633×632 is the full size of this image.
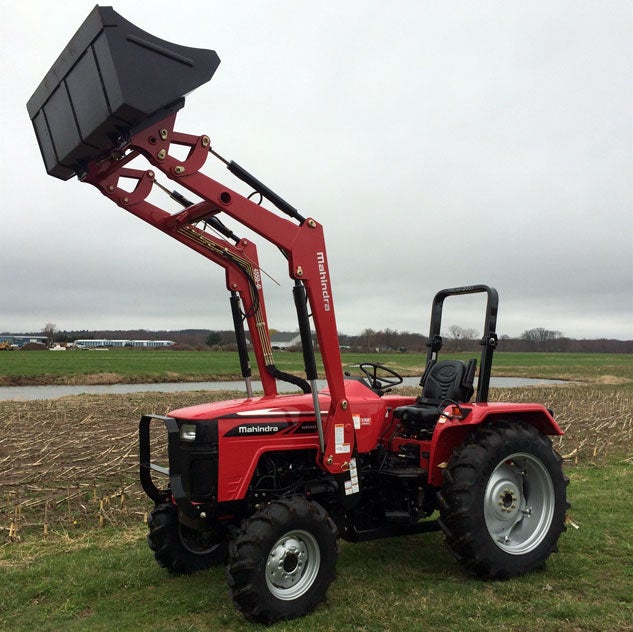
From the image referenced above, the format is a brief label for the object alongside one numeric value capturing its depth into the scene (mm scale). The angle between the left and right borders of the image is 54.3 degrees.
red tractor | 4082
